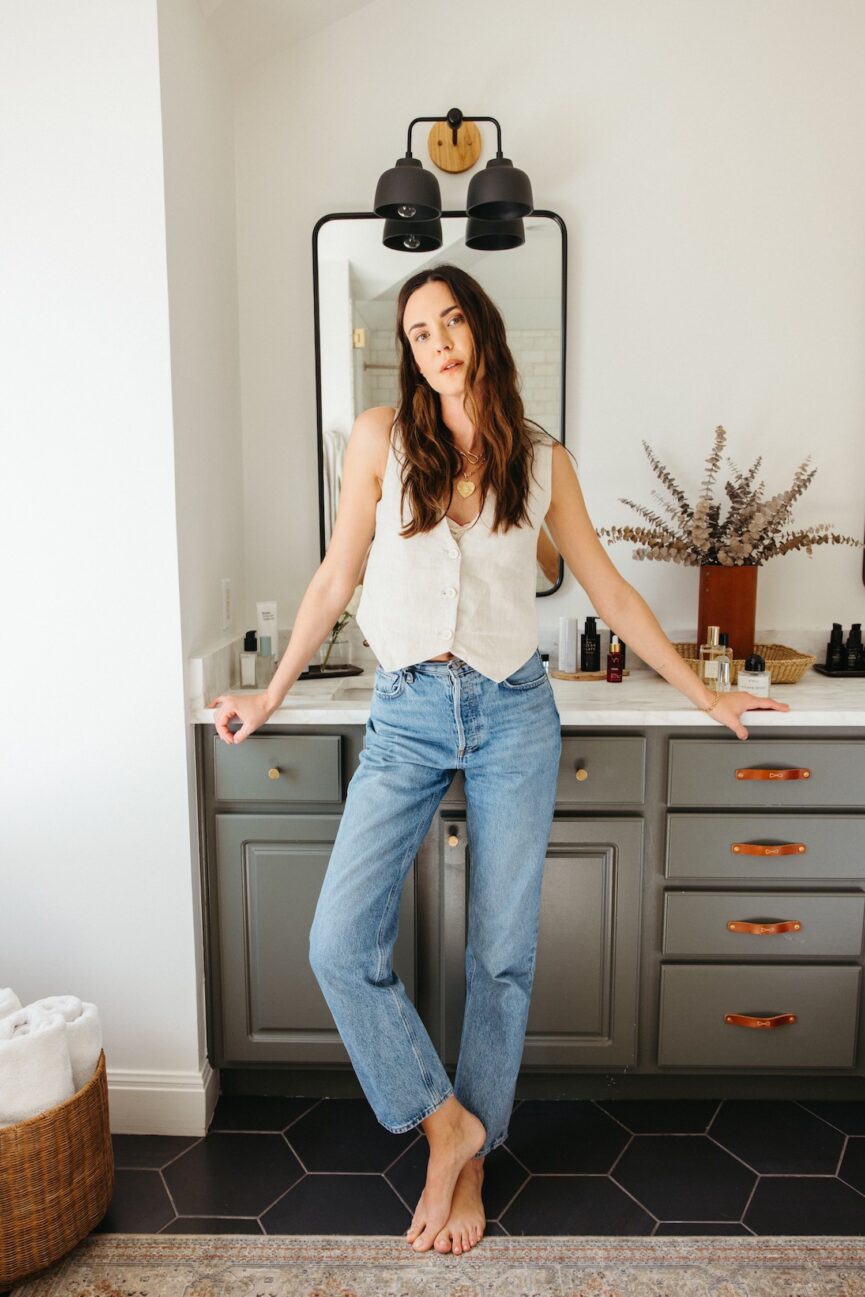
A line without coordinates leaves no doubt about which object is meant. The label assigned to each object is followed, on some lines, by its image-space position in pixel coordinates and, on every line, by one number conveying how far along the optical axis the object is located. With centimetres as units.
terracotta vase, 245
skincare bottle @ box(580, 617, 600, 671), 249
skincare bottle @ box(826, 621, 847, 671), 253
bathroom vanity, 211
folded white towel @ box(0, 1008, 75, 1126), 166
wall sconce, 218
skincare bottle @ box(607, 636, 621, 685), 242
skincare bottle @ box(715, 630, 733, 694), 222
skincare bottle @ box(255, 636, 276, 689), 239
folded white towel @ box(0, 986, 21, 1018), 177
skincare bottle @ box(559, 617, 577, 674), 250
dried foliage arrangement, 239
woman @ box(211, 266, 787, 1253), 173
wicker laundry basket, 164
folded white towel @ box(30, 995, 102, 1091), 178
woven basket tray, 236
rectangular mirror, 252
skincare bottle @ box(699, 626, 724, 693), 229
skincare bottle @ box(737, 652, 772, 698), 213
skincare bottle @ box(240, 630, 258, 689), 235
